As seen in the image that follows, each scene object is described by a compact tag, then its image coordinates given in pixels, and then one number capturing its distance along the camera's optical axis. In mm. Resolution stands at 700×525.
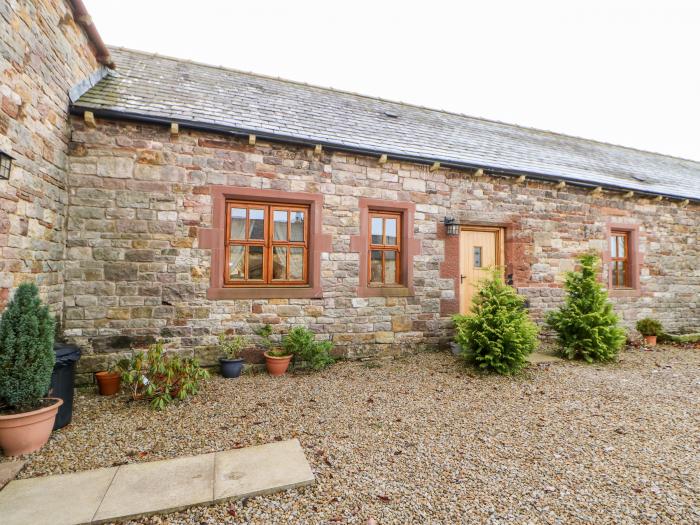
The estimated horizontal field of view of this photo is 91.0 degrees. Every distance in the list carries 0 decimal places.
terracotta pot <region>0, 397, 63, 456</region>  2840
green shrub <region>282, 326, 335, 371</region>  5258
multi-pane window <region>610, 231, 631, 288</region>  8212
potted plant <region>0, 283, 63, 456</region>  2877
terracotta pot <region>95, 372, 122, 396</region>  4383
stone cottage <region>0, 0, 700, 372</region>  4355
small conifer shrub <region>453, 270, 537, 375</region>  5145
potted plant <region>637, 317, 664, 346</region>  7634
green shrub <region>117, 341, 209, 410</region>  3953
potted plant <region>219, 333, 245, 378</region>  4988
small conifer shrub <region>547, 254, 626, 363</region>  6070
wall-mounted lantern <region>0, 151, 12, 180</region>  3373
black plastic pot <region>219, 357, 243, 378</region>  4984
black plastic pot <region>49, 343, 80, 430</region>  3430
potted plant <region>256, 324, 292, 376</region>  5145
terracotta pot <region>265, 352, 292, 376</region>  5137
